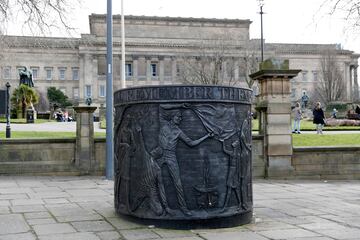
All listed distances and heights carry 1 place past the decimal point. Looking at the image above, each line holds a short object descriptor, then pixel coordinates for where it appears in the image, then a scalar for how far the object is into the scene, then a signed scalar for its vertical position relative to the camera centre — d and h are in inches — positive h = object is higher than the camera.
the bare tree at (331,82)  2785.4 +232.3
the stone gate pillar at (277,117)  556.7 +6.5
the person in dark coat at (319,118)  943.0 +8.1
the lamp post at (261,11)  1742.6 +399.6
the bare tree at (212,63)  2120.6 +296.8
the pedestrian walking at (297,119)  966.3 +7.5
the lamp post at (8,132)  787.1 -14.2
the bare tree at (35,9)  608.9 +142.8
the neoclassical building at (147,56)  3745.1 +536.2
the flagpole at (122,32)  1122.0 +193.6
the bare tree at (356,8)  610.5 +141.2
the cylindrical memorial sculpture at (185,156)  252.8 -17.0
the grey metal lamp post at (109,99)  509.7 +25.9
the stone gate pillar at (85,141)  552.7 -19.9
